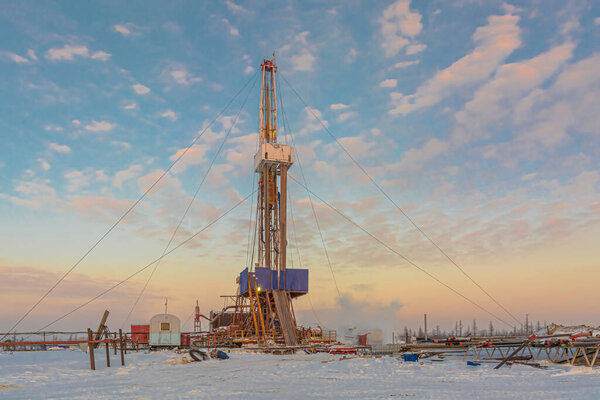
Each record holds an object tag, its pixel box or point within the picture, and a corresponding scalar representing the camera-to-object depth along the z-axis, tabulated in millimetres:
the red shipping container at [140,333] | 44031
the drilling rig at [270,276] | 36656
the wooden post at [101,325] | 24277
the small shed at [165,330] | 38747
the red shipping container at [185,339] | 41812
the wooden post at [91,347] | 21438
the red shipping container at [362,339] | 47553
